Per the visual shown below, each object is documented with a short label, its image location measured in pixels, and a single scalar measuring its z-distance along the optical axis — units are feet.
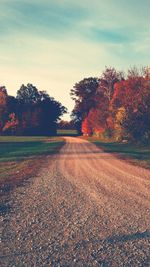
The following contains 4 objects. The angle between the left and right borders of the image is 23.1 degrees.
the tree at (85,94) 334.24
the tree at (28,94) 395.34
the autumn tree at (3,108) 345.92
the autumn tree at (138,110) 175.22
